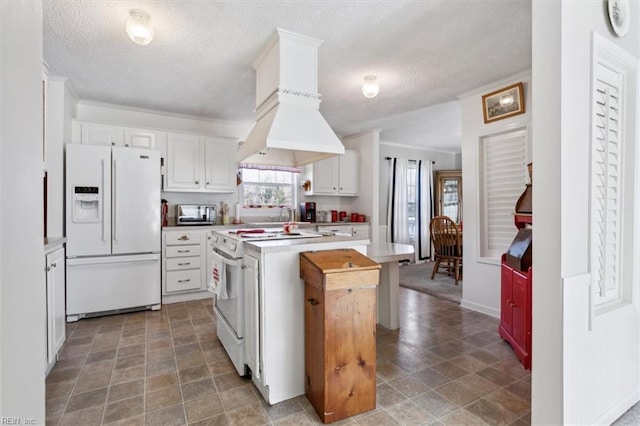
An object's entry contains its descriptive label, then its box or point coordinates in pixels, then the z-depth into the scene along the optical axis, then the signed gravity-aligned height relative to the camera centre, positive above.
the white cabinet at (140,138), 3.84 +0.91
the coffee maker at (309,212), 5.18 -0.03
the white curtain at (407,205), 6.29 +0.11
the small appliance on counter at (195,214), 4.07 -0.05
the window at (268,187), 4.98 +0.39
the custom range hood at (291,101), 2.31 +0.88
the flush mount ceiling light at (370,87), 3.07 +1.24
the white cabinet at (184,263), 3.80 -0.67
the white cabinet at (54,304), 2.11 -0.69
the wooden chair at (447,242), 4.66 -0.49
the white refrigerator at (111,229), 3.24 -0.21
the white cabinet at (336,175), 5.22 +0.61
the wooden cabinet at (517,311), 2.20 -0.77
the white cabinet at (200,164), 4.09 +0.64
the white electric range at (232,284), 2.12 -0.54
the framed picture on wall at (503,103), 2.97 +1.09
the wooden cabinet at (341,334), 1.64 -0.68
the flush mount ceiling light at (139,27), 2.10 +1.26
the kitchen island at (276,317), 1.83 -0.65
